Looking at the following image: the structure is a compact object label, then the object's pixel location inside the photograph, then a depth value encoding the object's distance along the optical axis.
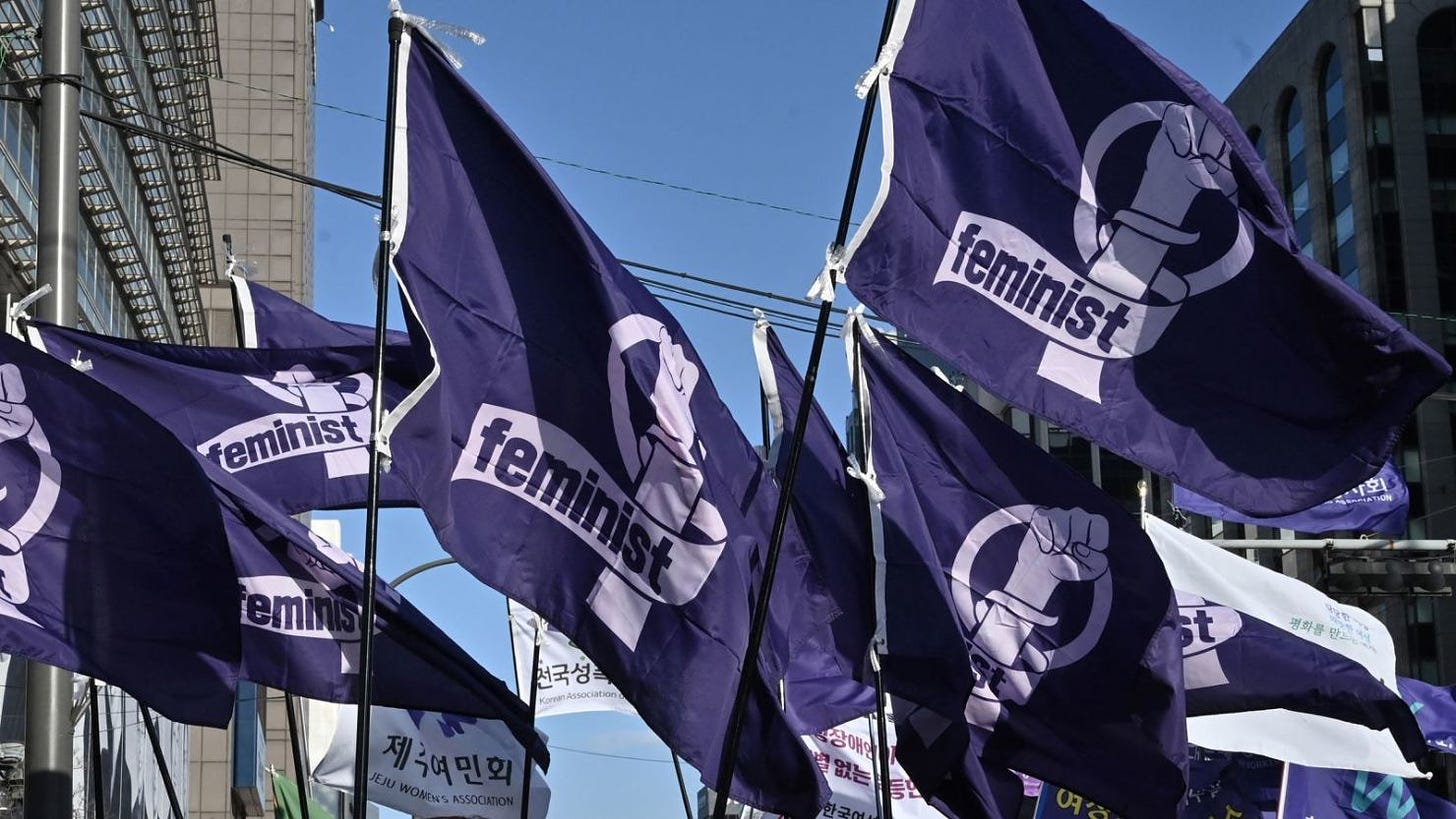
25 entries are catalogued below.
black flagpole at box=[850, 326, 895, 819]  9.84
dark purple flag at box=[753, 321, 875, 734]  12.02
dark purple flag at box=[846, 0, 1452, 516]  9.23
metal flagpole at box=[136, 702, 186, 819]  11.80
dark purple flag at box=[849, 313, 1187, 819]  10.38
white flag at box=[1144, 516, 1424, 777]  16.08
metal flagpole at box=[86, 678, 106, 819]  11.80
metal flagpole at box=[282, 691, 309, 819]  10.19
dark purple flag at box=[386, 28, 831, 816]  8.78
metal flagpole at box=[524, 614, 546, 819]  13.31
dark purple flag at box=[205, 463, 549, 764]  11.11
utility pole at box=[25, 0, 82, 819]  10.95
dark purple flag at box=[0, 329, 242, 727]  10.42
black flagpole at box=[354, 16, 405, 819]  7.85
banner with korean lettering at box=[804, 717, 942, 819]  17.66
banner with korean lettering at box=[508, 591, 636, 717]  20.38
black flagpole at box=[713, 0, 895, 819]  8.52
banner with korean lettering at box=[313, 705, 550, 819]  18.28
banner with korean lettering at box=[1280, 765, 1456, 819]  19.22
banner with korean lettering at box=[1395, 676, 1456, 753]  21.80
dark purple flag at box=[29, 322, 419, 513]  12.73
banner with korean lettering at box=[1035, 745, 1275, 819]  19.00
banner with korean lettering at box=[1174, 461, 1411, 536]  24.98
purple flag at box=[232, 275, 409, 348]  14.73
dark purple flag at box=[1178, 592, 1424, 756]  13.43
